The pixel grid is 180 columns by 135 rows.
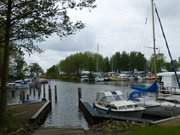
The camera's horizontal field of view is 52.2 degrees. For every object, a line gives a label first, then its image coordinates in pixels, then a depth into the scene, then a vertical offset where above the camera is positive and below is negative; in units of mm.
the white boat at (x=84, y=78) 70373 -2318
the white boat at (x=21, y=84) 50270 -3155
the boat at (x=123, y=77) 68506 -2134
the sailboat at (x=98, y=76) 65139 -1641
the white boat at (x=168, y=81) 21048 -1304
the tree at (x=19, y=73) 50559 -120
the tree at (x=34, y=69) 77602 +1524
